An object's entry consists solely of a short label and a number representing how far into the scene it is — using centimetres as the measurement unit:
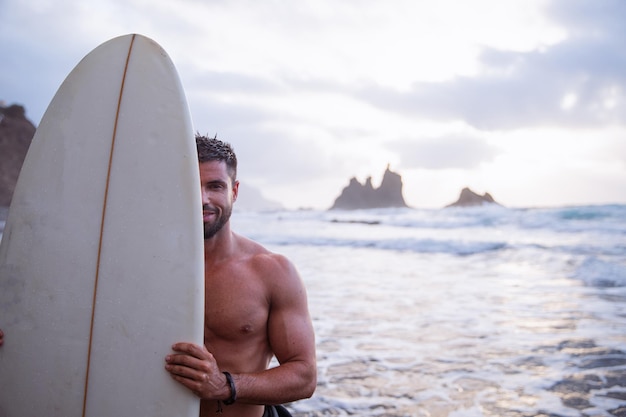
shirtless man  166
